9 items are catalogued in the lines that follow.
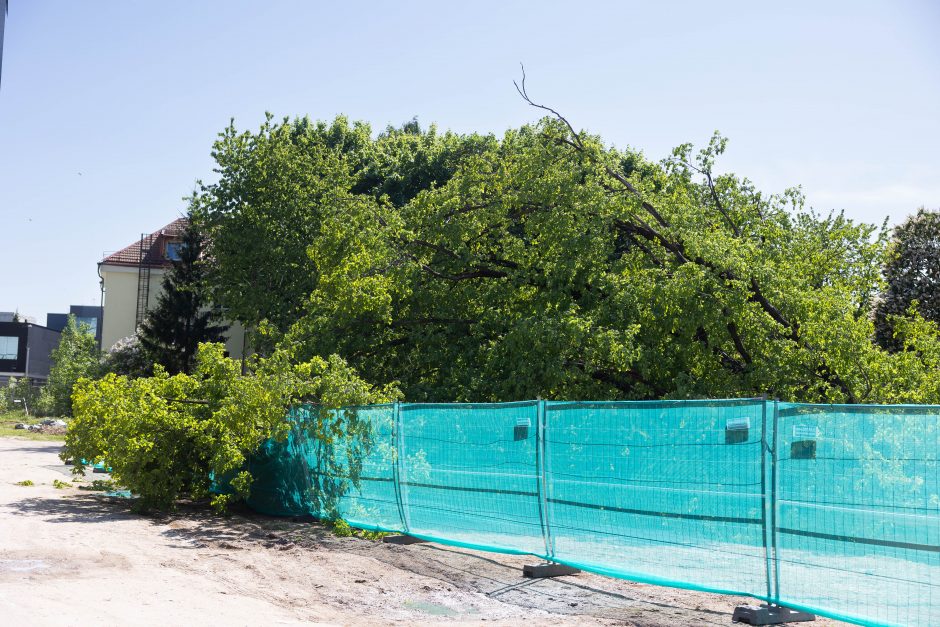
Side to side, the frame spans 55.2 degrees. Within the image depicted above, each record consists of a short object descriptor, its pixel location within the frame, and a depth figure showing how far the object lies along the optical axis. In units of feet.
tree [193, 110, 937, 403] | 46.06
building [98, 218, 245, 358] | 160.45
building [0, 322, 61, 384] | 281.74
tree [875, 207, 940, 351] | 108.78
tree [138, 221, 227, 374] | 130.11
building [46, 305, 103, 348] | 371.64
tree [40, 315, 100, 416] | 170.09
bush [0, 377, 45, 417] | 199.24
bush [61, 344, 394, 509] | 43.39
